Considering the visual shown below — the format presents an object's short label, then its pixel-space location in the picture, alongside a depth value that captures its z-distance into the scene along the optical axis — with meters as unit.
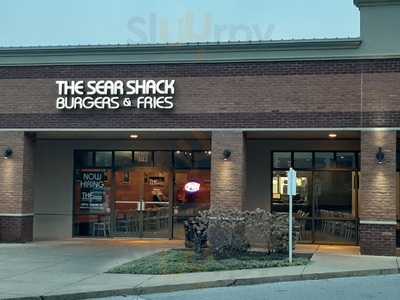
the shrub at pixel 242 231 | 15.57
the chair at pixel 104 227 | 22.22
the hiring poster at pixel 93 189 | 22.38
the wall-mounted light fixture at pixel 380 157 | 16.64
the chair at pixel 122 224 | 22.10
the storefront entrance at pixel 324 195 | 20.50
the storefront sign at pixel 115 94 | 18.22
